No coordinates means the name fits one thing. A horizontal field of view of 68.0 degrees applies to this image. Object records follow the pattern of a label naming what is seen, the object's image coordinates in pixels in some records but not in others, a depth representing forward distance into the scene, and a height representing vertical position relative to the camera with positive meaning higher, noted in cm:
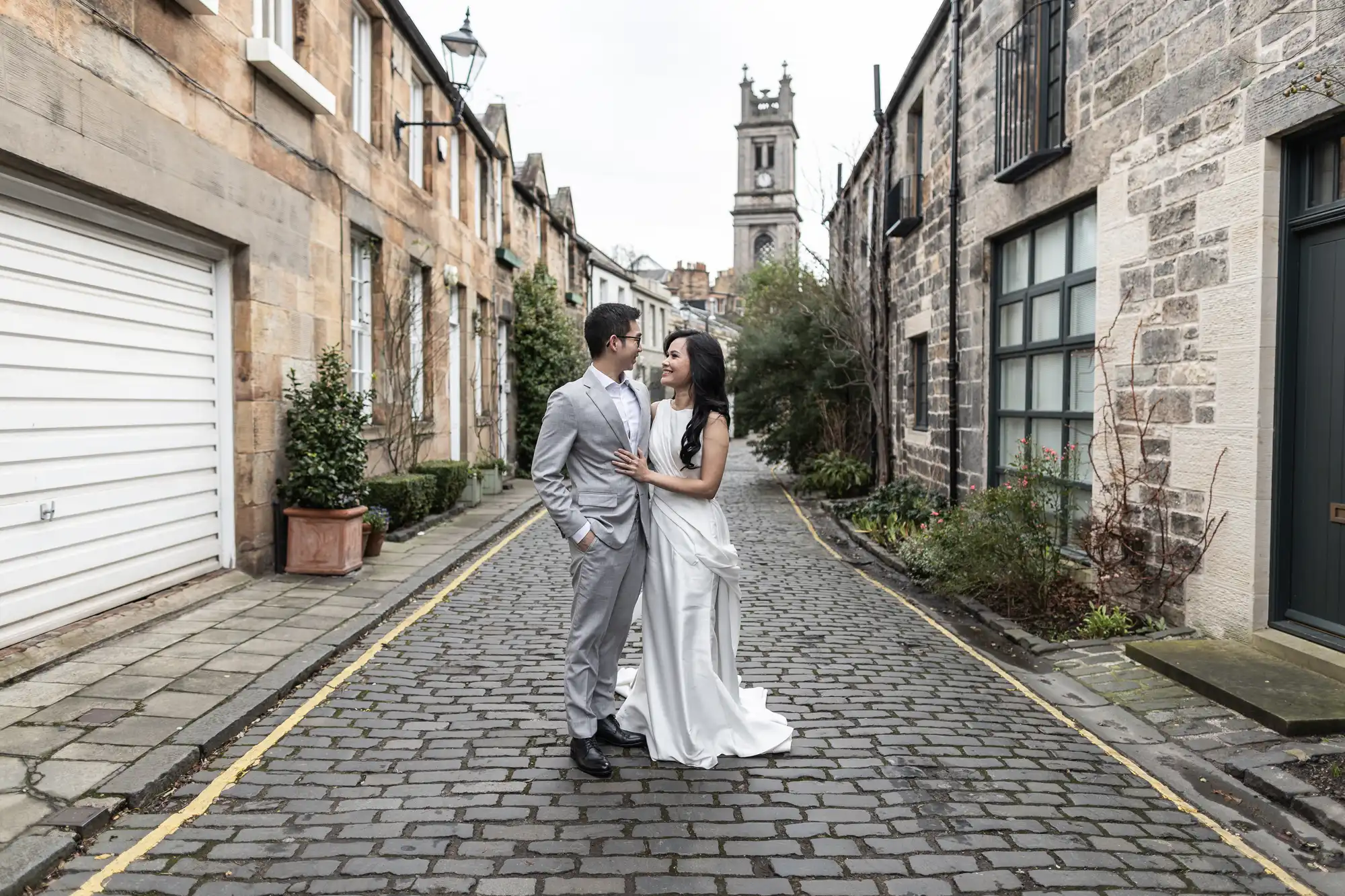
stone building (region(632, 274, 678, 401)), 4209 +426
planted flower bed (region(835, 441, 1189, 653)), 666 -111
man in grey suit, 418 -37
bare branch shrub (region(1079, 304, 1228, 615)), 633 -62
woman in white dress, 435 -69
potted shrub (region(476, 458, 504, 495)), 1603 -93
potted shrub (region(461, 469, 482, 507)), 1444 -107
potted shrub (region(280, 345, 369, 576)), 838 -58
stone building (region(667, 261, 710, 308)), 7031 +963
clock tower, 7388 +1892
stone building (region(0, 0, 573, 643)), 562 +114
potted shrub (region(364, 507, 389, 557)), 929 -106
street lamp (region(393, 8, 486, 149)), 1242 +464
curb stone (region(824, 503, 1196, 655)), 623 -143
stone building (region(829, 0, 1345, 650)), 541 +103
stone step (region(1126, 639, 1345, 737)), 454 -133
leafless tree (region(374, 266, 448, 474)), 1218 +66
